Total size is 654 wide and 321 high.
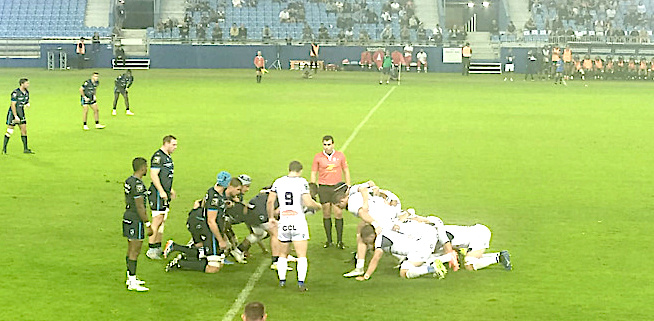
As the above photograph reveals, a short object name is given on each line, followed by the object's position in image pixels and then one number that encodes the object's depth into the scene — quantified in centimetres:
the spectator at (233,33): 7400
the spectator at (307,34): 7409
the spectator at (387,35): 7425
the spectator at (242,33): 7350
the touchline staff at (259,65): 5534
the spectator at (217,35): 7306
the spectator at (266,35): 7338
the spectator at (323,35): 7338
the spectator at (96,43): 7131
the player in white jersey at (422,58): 7233
